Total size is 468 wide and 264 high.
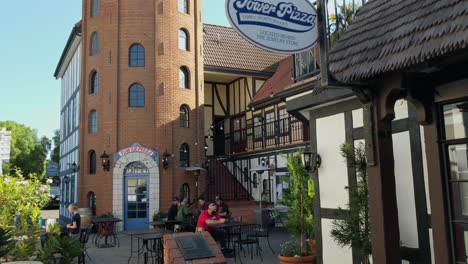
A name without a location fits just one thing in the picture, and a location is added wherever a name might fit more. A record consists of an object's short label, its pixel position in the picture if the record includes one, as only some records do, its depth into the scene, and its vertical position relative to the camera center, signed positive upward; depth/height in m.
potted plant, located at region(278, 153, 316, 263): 8.82 -0.33
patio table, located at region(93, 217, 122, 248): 14.99 -1.20
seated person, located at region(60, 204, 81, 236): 11.93 -0.69
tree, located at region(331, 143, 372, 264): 6.05 -0.32
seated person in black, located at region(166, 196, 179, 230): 14.04 -0.50
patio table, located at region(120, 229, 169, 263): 9.85 -0.79
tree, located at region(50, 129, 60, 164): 56.37 +6.43
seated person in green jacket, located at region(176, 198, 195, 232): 12.68 -0.58
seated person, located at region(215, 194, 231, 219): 13.22 -0.37
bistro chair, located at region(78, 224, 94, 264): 11.98 -0.94
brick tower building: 20.28 +4.05
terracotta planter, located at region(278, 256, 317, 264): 8.36 -1.22
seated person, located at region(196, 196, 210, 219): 15.17 -0.37
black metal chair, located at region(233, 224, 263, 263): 11.01 -1.12
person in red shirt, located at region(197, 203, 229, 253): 10.67 -0.57
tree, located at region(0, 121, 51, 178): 60.09 +6.83
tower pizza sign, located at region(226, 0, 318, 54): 4.86 +1.88
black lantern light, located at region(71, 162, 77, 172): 22.95 +1.61
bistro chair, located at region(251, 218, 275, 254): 11.43 -1.02
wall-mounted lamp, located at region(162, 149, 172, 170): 20.27 +1.66
